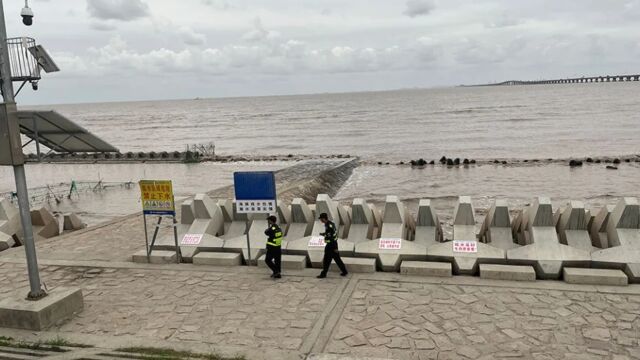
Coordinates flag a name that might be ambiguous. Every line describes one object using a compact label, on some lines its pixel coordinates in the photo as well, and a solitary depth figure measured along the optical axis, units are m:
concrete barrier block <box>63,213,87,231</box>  17.59
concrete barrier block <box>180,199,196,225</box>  12.83
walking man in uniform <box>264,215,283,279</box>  10.03
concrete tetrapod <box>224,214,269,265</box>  11.23
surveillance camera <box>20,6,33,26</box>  7.59
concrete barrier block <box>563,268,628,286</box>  9.02
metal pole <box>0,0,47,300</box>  7.49
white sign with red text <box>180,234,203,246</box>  11.73
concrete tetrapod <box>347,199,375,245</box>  11.70
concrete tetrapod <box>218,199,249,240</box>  12.34
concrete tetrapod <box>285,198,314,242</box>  11.91
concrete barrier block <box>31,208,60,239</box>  15.76
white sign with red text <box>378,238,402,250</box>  10.57
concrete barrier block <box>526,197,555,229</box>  10.40
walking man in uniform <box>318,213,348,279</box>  9.88
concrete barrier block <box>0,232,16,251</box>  13.59
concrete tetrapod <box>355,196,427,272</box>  10.32
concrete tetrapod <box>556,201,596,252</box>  10.31
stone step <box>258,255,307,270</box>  10.72
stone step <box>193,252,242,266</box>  11.09
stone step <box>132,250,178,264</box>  11.46
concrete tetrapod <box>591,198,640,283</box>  9.22
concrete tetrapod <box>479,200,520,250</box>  10.91
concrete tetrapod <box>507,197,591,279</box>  9.52
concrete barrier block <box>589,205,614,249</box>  10.38
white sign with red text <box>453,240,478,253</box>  10.24
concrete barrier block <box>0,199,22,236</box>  14.24
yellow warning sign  10.77
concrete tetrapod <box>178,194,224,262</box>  11.64
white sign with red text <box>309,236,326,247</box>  11.00
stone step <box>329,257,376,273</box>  10.20
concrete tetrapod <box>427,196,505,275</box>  9.97
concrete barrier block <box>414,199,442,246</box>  11.35
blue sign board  10.53
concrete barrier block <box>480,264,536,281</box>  9.42
